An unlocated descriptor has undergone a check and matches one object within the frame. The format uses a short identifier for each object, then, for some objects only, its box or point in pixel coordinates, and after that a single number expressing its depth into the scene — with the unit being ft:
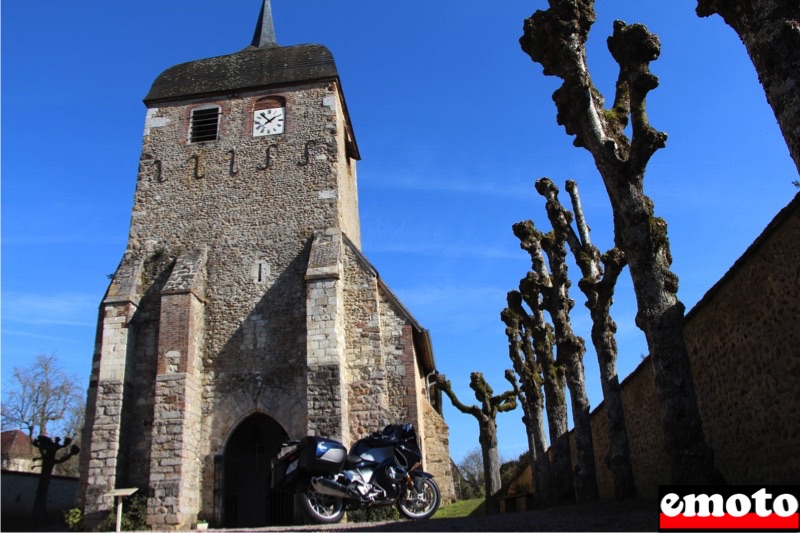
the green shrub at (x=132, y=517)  45.01
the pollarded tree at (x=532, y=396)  57.82
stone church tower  48.08
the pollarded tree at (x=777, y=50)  18.24
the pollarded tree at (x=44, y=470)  66.69
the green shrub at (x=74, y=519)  45.74
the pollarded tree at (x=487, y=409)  68.18
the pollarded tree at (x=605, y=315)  35.42
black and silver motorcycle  26.94
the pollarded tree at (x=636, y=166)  23.58
